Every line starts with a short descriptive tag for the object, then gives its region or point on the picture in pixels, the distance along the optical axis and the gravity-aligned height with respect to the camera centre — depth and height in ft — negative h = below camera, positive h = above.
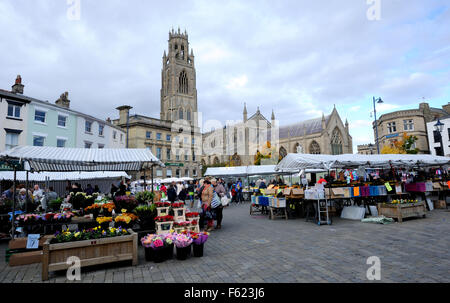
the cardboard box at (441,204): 43.21 -6.16
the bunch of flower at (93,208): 24.39 -2.85
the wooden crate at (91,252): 14.85 -4.76
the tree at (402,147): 129.90 +14.63
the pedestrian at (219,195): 30.78 -2.56
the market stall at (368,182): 35.24 -1.58
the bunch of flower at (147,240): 17.60 -4.62
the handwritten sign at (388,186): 35.33 -2.19
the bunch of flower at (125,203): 25.75 -2.55
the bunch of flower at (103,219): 19.90 -3.34
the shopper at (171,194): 54.03 -3.64
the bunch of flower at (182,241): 17.71 -4.71
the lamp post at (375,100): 68.01 +20.18
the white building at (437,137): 125.80 +18.03
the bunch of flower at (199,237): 18.43 -4.71
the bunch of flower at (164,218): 21.84 -3.72
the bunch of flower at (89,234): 15.85 -3.80
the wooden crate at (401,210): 30.73 -5.20
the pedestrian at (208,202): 29.96 -3.18
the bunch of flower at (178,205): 25.38 -2.89
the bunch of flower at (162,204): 26.66 -2.89
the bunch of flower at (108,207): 23.75 -2.76
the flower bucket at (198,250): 18.56 -5.67
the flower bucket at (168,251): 17.79 -5.52
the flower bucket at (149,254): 17.72 -5.65
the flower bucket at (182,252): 17.90 -5.67
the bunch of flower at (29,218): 19.97 -3.11
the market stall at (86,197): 15.81 -2.04
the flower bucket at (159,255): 17.42 -5.62
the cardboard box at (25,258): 17.74 -5.77
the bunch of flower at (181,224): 22.24 -4.32
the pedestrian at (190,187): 89.22 -3.82
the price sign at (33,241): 19.02 -4.78
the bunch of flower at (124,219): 20.10 -3.34
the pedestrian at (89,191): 47.57 -2.18
